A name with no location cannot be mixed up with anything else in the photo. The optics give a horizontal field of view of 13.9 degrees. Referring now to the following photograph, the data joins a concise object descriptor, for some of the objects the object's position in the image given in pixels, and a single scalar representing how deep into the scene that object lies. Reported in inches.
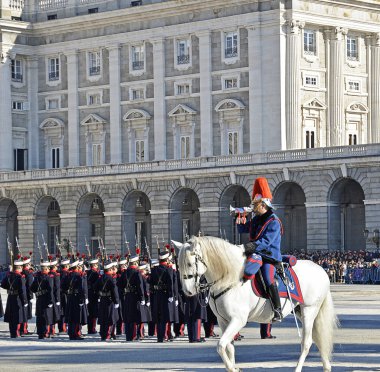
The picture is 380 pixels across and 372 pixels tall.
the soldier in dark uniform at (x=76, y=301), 1499.8
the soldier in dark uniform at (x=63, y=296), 1544.0
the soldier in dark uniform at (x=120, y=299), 1498.5
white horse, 953.5
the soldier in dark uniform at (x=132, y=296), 1466.5
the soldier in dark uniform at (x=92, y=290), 1513.3
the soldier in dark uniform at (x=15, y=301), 1544.0
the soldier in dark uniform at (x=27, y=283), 1567.4
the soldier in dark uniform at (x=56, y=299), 1533.0
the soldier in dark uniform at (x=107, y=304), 1476.4
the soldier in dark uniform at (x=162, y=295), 1443.2
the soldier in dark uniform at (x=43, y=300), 1523.1
